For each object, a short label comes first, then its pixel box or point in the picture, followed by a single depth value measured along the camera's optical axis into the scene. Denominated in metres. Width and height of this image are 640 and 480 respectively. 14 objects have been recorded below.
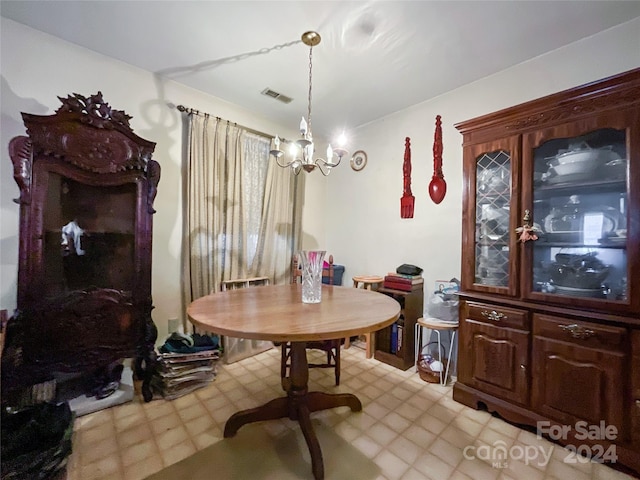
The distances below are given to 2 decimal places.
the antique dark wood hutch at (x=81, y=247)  1.51
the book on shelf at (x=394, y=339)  2.48
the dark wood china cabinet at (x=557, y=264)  1.34
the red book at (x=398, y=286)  2.41
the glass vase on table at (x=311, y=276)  1.53
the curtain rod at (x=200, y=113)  2.30
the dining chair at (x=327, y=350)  2.04
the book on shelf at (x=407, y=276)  2.47
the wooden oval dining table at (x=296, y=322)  1.02
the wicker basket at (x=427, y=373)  2.16
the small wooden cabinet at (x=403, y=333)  2.41
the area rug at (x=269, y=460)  1.27
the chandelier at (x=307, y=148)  1.67
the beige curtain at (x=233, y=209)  2.39
